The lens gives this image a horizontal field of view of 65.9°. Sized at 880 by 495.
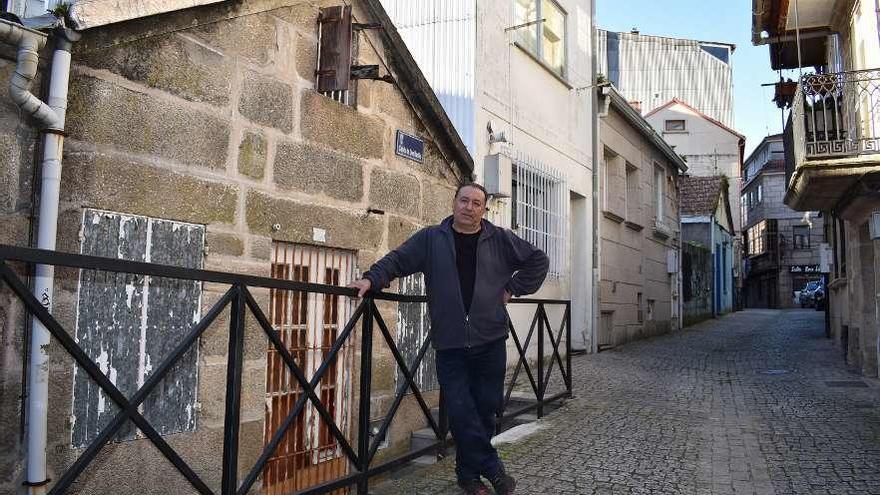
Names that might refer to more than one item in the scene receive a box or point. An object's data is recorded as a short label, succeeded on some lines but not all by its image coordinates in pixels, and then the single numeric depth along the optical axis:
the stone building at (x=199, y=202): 3.34
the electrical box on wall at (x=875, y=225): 8.74
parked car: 33.35
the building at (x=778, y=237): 39.19
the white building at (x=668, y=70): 30.70
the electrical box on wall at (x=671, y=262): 16.89
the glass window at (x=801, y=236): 39.31
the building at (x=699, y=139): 29.61
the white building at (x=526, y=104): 8.36
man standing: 3.68
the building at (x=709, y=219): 24.30
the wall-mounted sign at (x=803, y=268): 38.62
